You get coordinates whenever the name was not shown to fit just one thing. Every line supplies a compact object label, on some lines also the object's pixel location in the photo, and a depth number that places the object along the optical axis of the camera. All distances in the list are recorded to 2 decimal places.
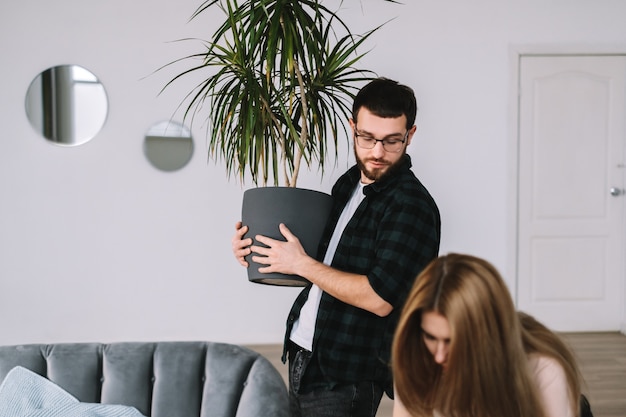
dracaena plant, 1.95
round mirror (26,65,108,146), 4.68
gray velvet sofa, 1.74
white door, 4.98
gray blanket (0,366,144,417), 1.57
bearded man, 1.50
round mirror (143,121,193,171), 4.73
